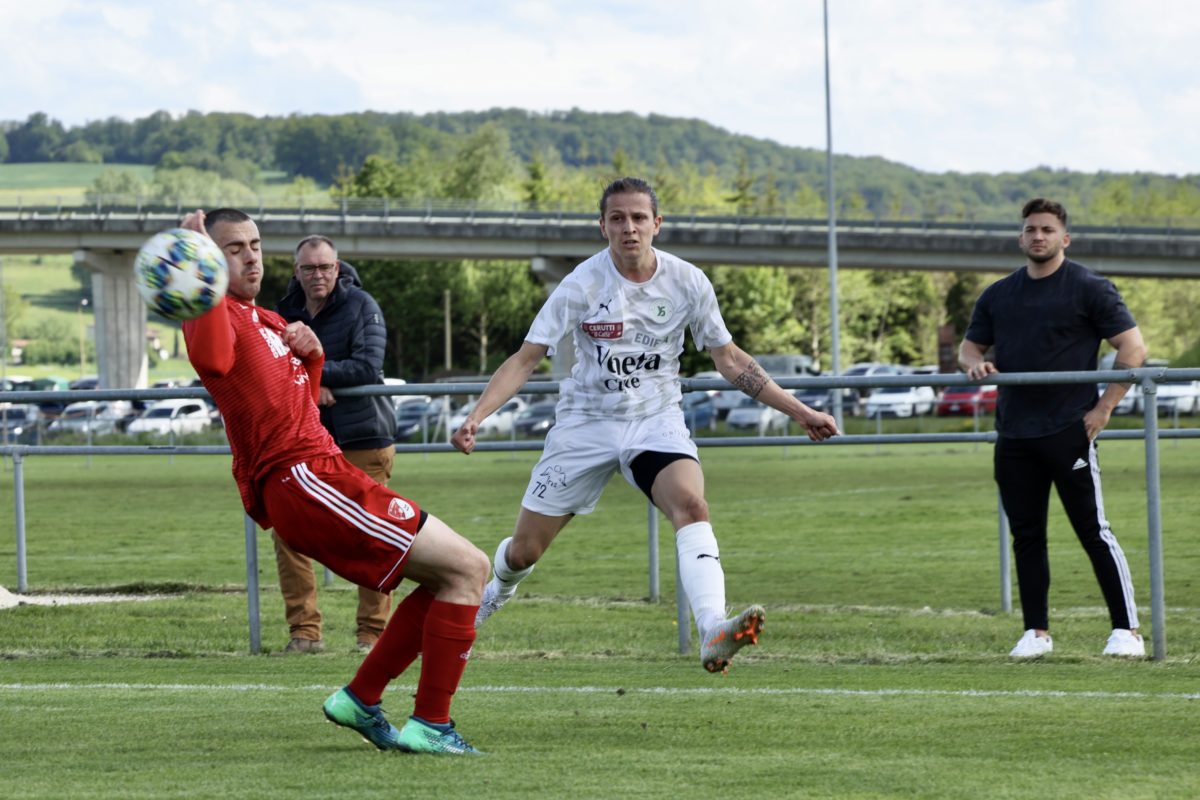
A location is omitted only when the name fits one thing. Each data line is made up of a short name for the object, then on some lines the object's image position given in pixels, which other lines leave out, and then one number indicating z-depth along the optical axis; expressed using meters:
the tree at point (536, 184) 108.94
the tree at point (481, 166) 108.31
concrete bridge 67.56
